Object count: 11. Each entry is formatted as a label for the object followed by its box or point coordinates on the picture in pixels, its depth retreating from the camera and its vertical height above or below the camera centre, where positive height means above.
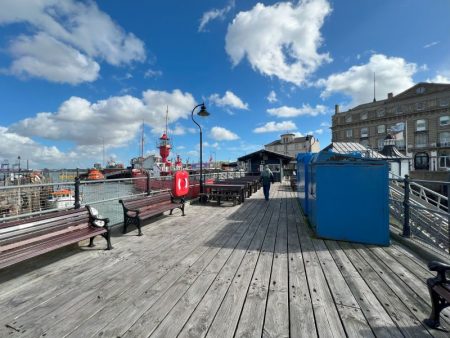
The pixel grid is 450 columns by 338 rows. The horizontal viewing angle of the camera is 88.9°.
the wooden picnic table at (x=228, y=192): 8.71 -0.87
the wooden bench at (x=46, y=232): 2.94 -0.94
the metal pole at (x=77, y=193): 4.67 -0.46
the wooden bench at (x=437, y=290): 1.91 -1.03
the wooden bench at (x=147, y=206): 4.99 -0.93
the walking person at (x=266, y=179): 9.61 -0.41
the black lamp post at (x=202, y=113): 9.22 +2.31
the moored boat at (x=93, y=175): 46.97 -0.88
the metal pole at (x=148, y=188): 7.11 -0.55
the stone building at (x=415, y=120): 43.69 +10.41
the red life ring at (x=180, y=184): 7.06 -0.43
